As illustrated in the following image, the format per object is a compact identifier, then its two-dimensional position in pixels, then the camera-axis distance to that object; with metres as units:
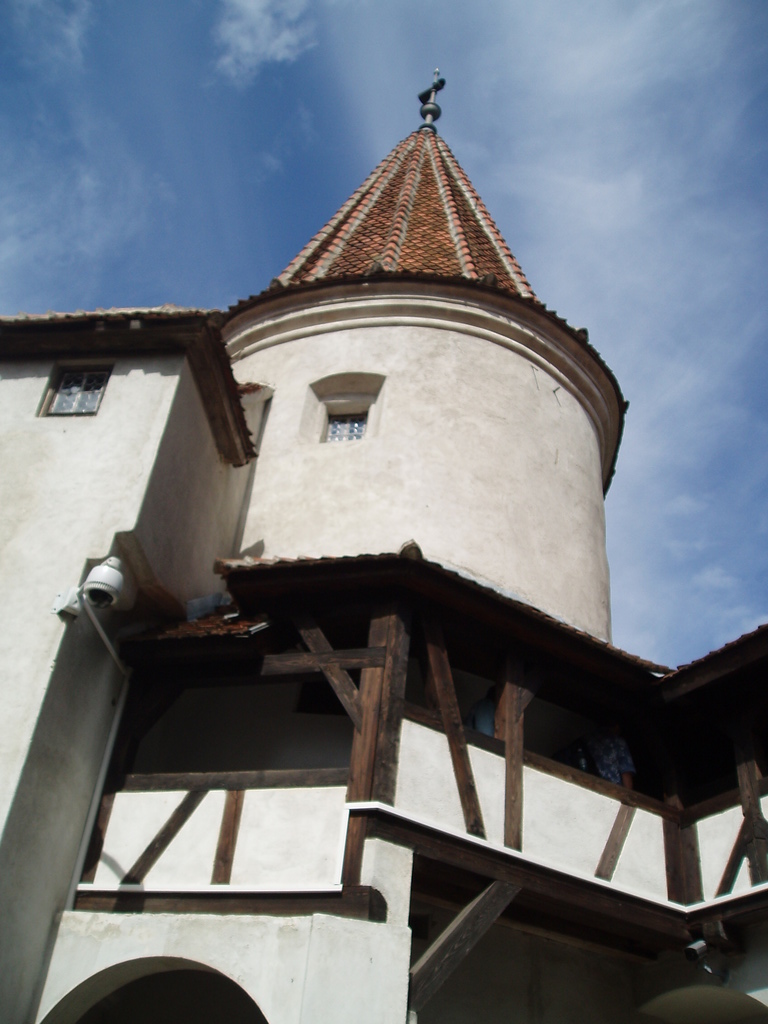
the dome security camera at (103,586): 7.47
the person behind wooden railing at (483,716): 8.46
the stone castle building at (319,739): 6.86
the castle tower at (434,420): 10.66
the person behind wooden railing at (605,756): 8.77
